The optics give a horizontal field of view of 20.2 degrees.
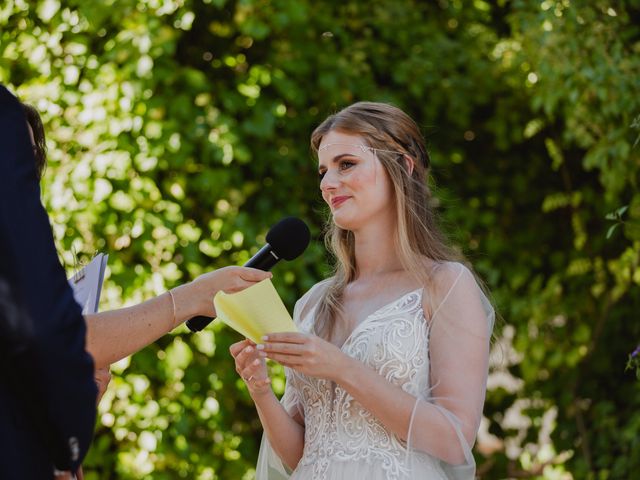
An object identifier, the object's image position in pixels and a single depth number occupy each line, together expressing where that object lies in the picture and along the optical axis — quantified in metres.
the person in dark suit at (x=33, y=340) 2.34
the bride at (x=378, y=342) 2.92
